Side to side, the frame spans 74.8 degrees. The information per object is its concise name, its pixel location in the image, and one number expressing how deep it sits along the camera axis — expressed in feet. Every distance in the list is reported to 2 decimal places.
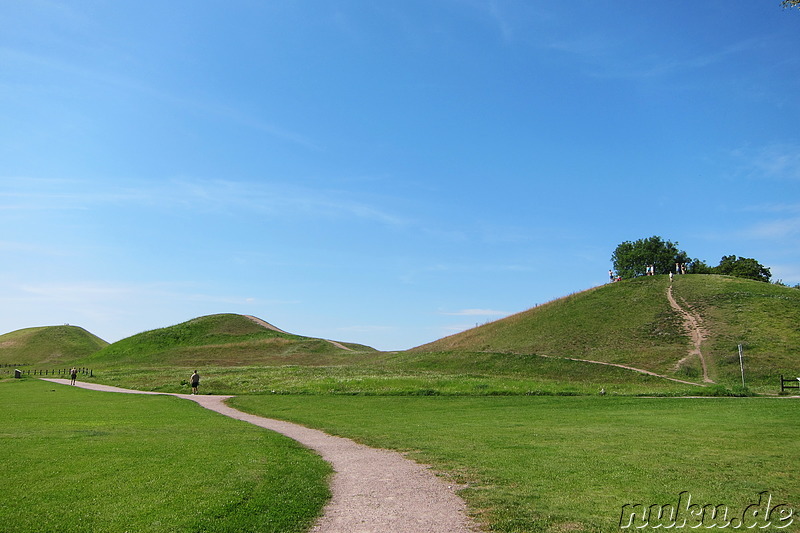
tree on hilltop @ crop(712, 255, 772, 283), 414.82
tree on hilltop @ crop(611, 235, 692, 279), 450.71
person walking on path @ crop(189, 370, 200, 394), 163.72
